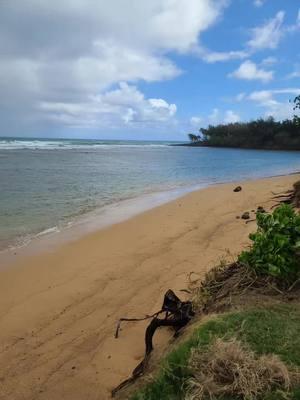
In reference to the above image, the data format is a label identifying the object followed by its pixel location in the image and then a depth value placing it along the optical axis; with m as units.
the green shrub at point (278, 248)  3.74
